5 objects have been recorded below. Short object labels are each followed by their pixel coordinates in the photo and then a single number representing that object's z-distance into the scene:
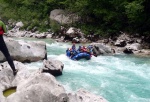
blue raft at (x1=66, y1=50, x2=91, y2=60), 14.23
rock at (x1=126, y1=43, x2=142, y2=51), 17.68
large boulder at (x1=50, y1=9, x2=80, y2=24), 25.78
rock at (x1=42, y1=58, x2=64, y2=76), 10.70
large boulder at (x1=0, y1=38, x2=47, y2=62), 12.55
